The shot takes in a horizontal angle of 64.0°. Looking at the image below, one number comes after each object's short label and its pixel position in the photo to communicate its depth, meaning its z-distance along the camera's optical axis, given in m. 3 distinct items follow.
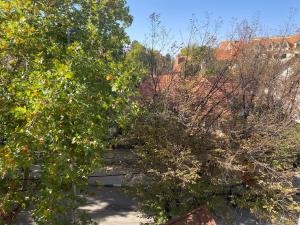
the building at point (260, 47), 11.94
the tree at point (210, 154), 7.16
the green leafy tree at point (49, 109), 4.11
